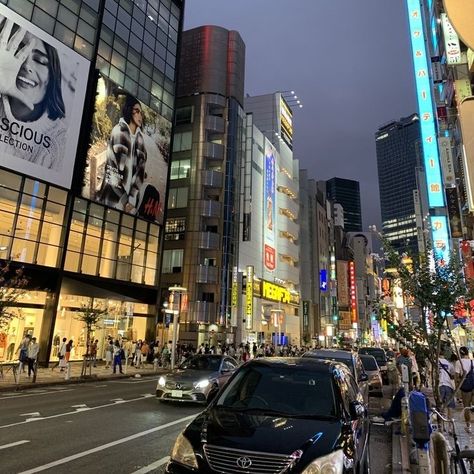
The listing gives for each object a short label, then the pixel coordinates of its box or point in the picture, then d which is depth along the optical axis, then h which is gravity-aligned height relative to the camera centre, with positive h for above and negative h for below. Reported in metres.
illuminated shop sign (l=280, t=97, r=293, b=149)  83.12 +44.18
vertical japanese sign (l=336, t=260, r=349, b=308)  117.12 +18.84
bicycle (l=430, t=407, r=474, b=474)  4.36 -1.13
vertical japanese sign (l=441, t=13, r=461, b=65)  26.67 +19.01
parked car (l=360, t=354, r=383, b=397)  16.38 -0.89
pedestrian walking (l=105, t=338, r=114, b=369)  28.64 -0.41
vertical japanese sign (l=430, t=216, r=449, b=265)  37.24 +10.80
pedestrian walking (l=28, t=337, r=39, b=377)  20.57 -0.49
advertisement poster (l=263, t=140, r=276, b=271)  65.25 +21.37
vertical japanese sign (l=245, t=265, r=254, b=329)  52.94 +6.23
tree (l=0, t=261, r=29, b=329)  18.81 +3.04
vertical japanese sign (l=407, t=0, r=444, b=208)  37.78 +22.50
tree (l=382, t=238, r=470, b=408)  9.25 +1.34
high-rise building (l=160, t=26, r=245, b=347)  49.78 +20.23
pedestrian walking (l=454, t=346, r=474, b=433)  10.70 -0.66
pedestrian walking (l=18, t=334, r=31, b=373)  20.24 -0.36
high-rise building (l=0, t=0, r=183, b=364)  27.23 +12.52
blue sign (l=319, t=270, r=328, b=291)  91.25 +14.93
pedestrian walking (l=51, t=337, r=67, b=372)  25.04 -0.72
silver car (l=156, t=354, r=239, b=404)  13.20 -1.02
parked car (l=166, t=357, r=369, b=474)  3.98 -0.78
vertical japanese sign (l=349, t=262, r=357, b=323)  116.72 +16.68
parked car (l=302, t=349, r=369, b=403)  11.27 -0.19
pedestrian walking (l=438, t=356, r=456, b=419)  11.62 -0.70
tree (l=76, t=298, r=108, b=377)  23.27 +1.54
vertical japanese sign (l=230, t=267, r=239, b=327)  50.59 +5.76
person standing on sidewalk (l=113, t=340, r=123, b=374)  25.73 -0.65
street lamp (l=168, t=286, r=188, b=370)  31.06 +1.21
